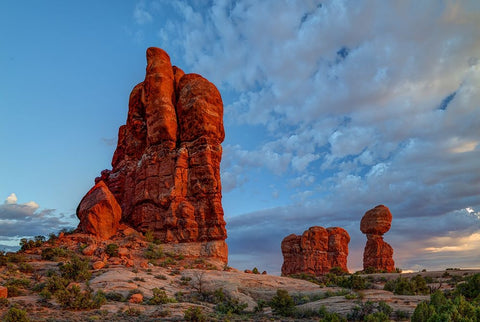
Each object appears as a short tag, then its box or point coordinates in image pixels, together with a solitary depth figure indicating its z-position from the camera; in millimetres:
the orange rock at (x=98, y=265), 29734
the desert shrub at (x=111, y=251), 34312
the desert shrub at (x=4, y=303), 18984
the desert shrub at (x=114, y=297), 21891
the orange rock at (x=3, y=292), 20266
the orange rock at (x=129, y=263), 32125
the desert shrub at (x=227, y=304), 21969
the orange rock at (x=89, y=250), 33938
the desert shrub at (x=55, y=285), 22250
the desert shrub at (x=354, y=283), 31172
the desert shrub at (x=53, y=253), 32344
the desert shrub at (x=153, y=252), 35875
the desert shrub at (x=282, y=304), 20416
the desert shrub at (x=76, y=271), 26083
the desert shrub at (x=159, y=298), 21953
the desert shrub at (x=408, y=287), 25781
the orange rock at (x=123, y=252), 34531
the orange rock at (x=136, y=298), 21734
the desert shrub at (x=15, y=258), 30330
